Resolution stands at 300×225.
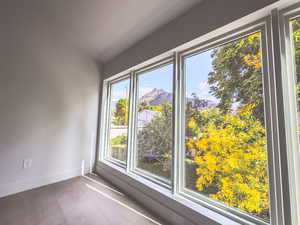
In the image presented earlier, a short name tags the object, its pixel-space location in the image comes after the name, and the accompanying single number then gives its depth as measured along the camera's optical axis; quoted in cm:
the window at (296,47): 112
